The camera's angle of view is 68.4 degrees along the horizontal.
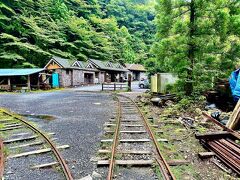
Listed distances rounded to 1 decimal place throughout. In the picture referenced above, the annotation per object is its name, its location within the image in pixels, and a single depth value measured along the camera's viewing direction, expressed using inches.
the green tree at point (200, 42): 390.9
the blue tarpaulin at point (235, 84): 290.3
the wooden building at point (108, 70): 1309.7
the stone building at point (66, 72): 1079.1
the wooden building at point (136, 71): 1647.8
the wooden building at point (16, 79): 894.4
